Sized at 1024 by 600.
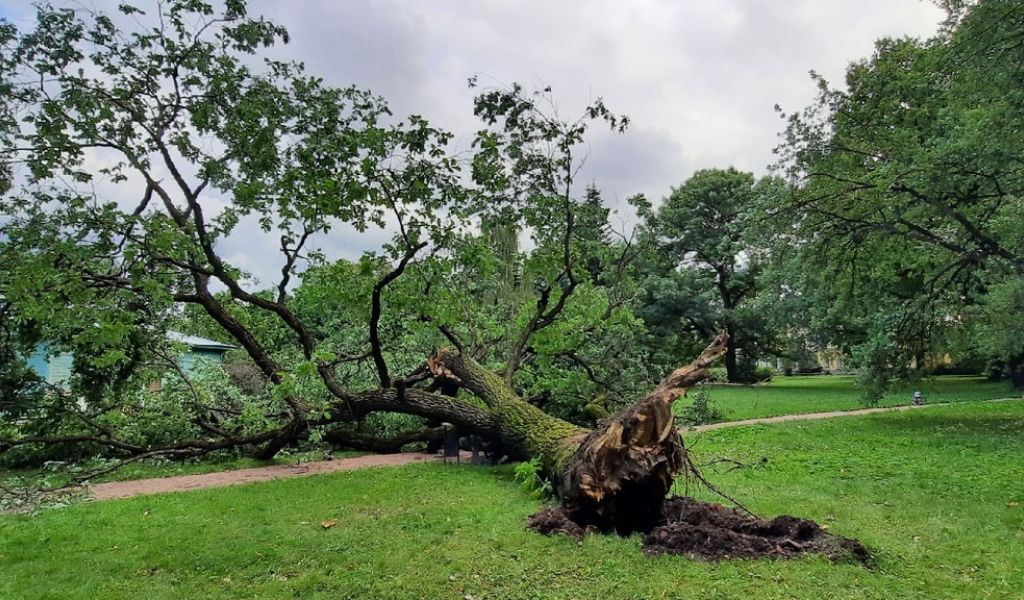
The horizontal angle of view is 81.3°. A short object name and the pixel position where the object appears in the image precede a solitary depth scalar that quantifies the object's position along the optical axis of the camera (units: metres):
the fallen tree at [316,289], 4.66
